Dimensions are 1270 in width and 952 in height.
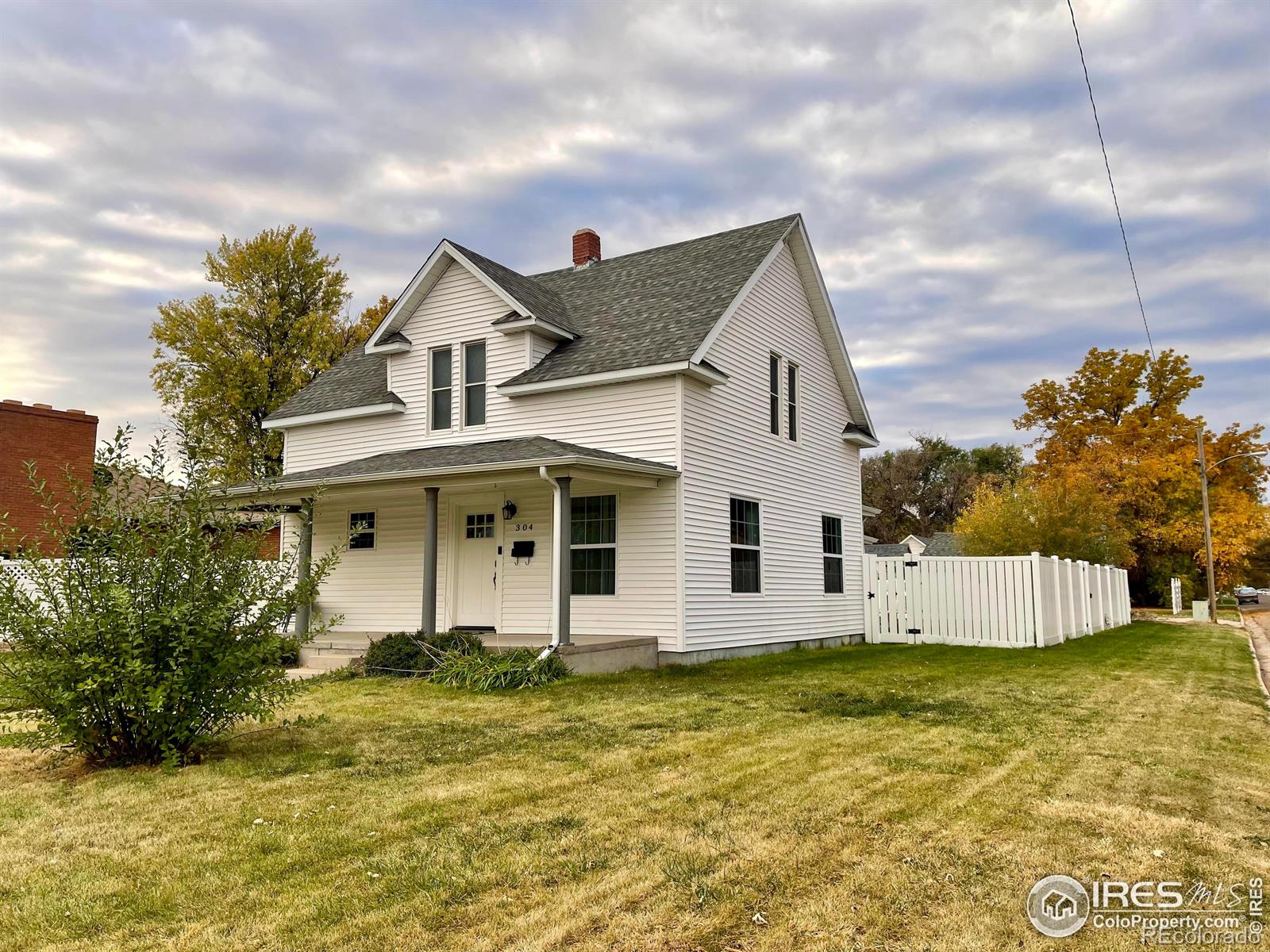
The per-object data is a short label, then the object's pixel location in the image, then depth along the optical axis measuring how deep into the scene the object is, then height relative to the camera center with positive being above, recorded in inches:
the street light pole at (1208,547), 1137.4 +24.8
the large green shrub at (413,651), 463.8 -42.0
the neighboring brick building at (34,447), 918.4 +137.3
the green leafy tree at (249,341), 1084.5 +291.4
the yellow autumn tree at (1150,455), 1405.0 +182.9
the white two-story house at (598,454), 509.7 +74.6
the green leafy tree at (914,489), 2290.8 +205.7
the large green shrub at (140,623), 235.9 -13.3
